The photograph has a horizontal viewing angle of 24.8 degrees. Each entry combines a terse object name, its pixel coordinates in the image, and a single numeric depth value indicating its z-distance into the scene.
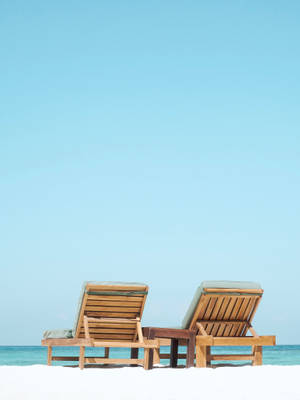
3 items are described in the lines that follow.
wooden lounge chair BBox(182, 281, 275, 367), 8.62
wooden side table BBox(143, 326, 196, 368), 8.58
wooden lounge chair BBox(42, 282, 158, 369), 8.47
